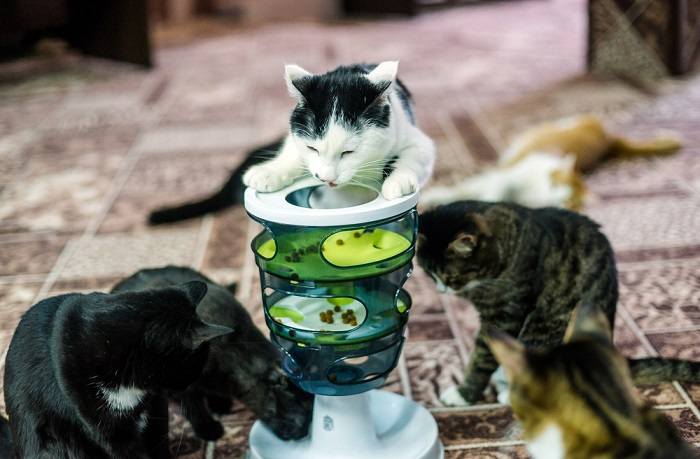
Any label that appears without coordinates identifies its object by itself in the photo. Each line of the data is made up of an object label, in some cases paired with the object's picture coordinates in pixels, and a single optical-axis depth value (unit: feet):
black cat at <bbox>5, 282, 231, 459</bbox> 4.22
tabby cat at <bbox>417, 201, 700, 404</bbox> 5.11
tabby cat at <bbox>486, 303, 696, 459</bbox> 3.34
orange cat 8.32
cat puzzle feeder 4.46
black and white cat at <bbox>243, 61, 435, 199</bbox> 4.65
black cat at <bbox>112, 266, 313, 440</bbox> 5.04
